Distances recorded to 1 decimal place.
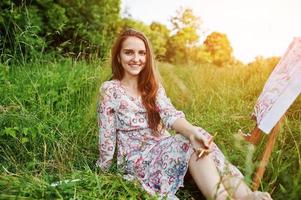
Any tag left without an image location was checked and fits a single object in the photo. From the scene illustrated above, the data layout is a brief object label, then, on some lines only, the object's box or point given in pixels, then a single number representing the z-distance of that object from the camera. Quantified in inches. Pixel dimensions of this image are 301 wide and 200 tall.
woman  101.0
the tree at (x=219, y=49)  832.3
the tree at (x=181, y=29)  672.9
